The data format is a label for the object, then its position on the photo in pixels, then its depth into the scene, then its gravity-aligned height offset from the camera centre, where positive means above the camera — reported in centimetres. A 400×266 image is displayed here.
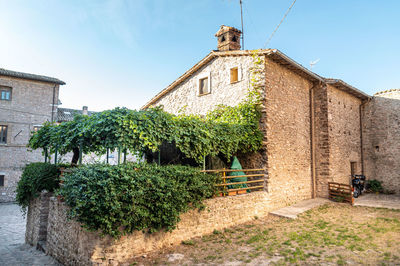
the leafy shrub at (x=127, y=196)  442 -80
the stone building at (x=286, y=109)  909 +206
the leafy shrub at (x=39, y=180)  715 -77
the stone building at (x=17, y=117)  1627 +232
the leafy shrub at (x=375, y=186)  1371 -147
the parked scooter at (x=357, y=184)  1202 -124
